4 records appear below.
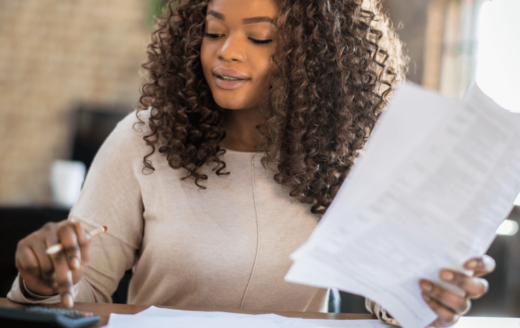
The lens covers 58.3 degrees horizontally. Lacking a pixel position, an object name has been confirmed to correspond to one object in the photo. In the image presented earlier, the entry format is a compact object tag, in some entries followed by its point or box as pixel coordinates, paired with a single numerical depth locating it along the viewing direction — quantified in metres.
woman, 0.97
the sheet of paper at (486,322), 0.79
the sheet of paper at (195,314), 0.70
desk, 0.68
